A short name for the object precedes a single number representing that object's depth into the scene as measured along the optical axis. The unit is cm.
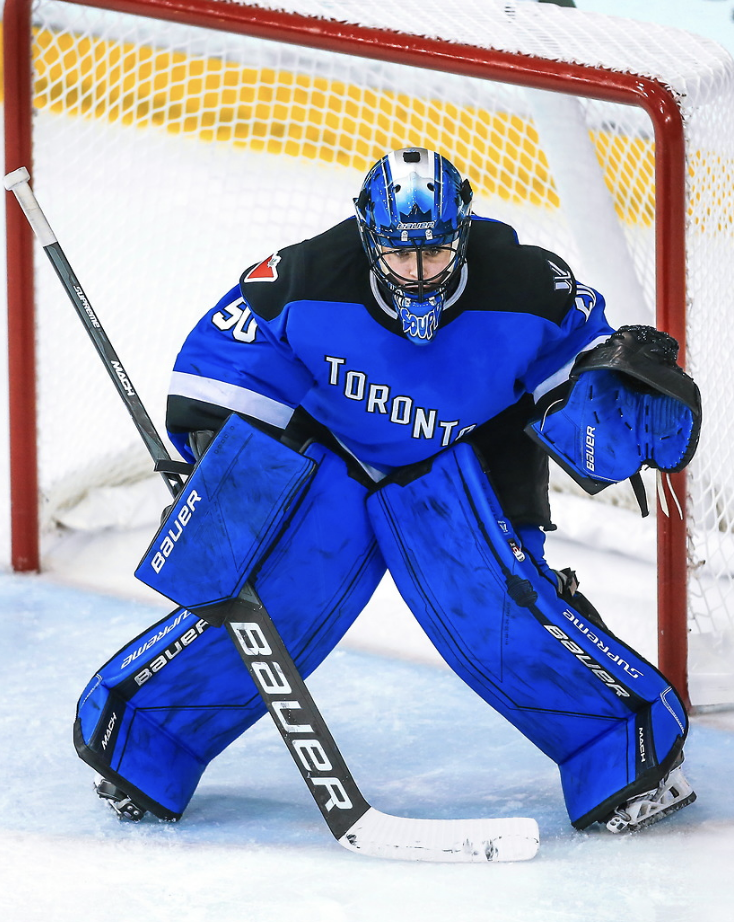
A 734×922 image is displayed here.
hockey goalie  1563
